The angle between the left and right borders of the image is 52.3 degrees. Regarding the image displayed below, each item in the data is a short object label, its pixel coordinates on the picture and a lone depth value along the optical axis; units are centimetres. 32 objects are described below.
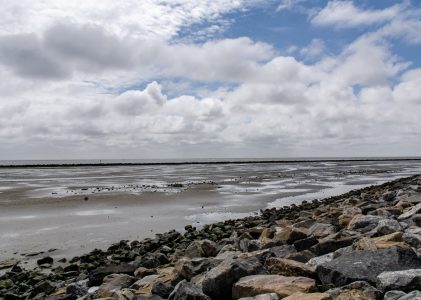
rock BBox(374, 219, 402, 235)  741
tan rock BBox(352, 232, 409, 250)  600
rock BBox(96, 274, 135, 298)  678
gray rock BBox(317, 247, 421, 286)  497
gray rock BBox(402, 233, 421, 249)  645
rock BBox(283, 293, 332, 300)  434
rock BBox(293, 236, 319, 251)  744
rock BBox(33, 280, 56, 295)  797
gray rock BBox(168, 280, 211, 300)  530
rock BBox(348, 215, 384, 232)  852
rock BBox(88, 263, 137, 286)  806
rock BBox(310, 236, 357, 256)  688
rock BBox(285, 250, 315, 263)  649
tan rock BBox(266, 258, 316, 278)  552
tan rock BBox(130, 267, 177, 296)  656
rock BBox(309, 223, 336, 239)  863
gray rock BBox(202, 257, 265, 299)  550
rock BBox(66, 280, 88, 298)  722
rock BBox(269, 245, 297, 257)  700
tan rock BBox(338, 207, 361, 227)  998
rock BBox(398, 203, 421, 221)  939
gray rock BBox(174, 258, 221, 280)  672
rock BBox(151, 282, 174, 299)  595
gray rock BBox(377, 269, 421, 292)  450
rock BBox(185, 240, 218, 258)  911
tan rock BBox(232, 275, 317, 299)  488
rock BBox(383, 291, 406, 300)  433
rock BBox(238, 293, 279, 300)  466
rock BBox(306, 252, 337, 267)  616
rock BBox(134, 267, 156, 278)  806
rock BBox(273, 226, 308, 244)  829
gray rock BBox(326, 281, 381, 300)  441
